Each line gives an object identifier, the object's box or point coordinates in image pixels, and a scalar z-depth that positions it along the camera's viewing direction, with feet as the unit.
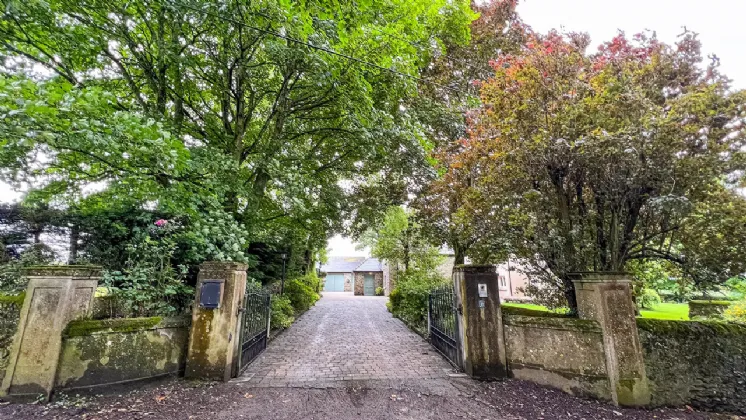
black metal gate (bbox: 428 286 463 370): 16.80
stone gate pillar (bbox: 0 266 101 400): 11.21
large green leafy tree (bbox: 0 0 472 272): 13.00
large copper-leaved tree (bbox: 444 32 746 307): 12.59
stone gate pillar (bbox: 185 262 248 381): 13.88
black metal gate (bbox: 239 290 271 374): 16.31
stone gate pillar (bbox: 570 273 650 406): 12.20
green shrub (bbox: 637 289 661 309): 41.47
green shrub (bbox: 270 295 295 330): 28.60
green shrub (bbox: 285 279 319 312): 42.63
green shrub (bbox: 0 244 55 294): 15.69
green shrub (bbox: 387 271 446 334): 28.94
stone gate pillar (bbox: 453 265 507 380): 14.62
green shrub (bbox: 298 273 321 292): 54.65
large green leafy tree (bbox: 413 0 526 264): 27.63
